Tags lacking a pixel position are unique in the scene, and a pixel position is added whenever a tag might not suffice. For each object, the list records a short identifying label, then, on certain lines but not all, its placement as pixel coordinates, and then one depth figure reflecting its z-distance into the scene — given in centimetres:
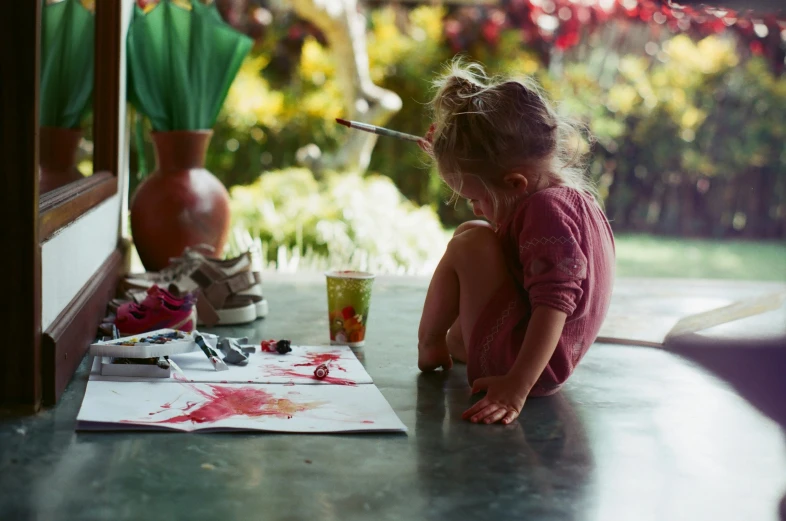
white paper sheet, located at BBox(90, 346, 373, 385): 168
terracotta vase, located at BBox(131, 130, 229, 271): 279
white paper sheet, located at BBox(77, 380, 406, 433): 139
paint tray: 165
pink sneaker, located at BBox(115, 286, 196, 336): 195
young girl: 155
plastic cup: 197
